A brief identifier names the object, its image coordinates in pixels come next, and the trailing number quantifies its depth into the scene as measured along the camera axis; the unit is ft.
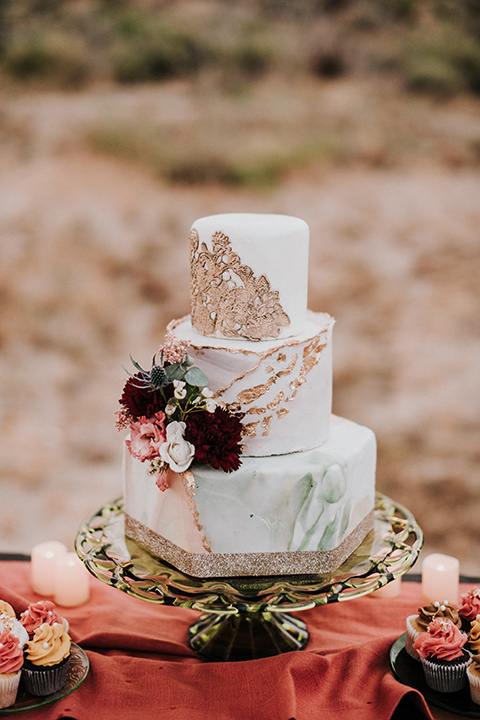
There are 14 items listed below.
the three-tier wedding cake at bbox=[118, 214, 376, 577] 3.51
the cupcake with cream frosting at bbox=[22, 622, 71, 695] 3.41
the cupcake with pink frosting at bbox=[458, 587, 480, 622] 3.59
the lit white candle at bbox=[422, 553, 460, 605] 3.97
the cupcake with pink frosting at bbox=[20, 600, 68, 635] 3.54
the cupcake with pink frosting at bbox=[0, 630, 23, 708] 3.35
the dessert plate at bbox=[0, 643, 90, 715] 3.38
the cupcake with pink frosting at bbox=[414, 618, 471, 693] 3.42
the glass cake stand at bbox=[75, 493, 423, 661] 3.48
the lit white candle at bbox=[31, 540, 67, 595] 4.12
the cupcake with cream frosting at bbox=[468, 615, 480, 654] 3.49
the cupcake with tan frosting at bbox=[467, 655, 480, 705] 3.38
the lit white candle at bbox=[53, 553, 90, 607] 4.02
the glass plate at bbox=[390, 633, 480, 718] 3.39
